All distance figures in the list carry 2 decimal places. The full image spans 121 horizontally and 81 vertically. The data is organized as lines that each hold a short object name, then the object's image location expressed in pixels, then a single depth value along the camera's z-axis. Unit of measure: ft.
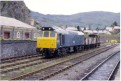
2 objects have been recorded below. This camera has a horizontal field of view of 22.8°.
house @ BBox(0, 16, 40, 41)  141.90
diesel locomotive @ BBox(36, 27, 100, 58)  97.60
